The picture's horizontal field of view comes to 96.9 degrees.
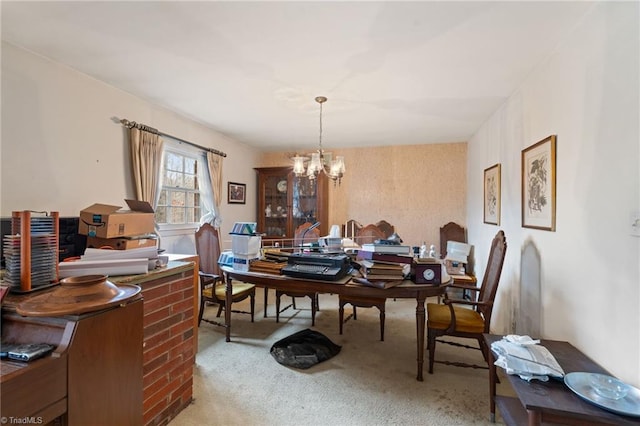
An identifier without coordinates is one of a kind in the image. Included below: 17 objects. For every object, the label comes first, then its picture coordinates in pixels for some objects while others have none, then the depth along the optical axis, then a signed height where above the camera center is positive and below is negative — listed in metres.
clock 2.11 -0.43
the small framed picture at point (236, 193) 4.53 +0.35
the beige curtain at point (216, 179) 3.99 +0.51
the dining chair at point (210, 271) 2.97 -0.64
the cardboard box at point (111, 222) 1.66 -0.05
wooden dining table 2.07 -0.56
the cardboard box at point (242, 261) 2.47 -0.42
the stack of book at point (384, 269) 2.08 -0.40
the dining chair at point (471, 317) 2.14 -0.81
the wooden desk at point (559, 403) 1.09 -0.76
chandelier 2.96 +0.51
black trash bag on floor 2.37 -1.20
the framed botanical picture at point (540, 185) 1.91 +0.23
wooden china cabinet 4.92 +0.22
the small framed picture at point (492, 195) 3.07 +0.24
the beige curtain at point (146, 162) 2.84 +0.53
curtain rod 2.75 +0.89
